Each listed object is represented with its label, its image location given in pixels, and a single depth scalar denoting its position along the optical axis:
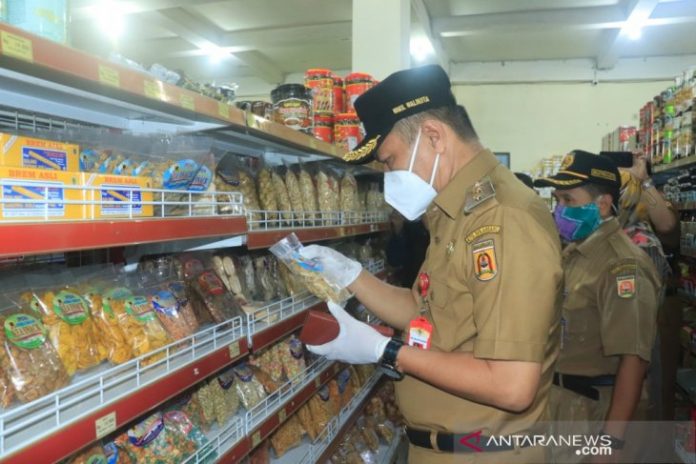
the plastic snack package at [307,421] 2.85
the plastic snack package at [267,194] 2.49
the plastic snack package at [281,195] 2.60
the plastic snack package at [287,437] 2.72
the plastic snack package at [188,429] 1.85
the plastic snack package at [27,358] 1.26
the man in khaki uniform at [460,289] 1.44
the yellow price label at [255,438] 2.06
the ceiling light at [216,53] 8.70
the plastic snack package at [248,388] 2.29
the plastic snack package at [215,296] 2.03
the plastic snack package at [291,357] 2.63
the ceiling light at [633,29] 6.97
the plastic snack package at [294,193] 2.73
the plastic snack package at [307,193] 2.81
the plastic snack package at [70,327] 1.44
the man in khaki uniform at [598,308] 2.73
